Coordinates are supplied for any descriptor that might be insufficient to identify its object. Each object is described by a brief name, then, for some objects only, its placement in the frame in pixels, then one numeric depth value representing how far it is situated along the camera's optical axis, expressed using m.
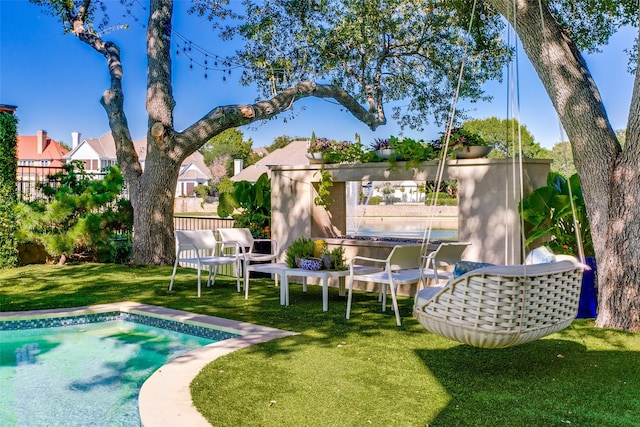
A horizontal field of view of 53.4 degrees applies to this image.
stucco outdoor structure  7.61
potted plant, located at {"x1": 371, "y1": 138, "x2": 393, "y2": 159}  8.68
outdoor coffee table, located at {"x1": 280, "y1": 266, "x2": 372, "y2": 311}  7.10
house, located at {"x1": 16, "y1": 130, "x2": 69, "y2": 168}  66.88
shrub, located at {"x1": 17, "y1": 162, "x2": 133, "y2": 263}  12.20
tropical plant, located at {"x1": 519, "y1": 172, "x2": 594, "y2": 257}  7.04
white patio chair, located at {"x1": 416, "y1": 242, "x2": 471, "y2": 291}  6.90
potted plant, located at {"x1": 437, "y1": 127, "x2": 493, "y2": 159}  8.01
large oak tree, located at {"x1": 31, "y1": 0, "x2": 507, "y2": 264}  12.23
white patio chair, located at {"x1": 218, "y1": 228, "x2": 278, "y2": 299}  8.76
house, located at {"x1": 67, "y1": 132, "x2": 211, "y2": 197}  62.19
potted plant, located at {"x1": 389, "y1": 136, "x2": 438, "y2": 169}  8.27
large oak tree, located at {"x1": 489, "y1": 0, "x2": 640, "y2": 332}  5.97
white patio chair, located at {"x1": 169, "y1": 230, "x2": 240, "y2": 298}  8.51
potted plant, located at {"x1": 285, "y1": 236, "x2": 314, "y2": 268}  7.57
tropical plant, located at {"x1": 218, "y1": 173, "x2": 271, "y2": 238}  11.56
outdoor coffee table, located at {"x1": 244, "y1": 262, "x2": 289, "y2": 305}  7.54
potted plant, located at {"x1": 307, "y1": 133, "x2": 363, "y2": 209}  9.26
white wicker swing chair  4.06
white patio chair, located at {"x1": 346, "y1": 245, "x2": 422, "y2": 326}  6.48
